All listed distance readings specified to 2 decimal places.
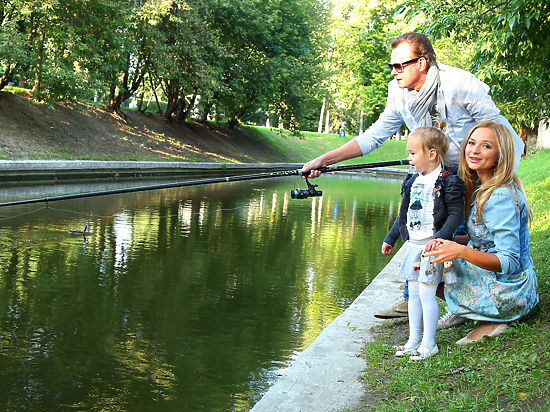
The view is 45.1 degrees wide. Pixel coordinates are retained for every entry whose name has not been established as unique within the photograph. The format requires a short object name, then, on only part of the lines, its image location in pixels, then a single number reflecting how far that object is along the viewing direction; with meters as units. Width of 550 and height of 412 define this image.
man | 3.99
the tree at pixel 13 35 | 20.06
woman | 3.70
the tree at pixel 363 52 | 49.50
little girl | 3.78
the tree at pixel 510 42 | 6.73
